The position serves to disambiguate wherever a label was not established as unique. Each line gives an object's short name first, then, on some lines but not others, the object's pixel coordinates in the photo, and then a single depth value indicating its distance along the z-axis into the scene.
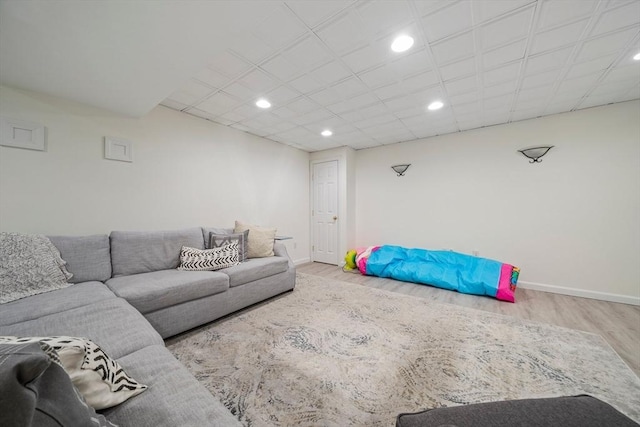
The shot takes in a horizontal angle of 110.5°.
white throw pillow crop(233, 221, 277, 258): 3.05
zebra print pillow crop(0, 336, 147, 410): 0.66
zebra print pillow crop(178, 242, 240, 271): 2.45
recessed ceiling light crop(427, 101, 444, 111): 2.81
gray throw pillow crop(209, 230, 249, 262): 2.79
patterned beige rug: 1.34
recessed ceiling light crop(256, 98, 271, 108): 2.69
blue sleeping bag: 3.08
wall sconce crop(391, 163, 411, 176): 4.37
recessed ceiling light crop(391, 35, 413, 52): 1.76
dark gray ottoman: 0.64
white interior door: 4.75
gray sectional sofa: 0.78
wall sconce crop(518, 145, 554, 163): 3.15
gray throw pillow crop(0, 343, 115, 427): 0.37
